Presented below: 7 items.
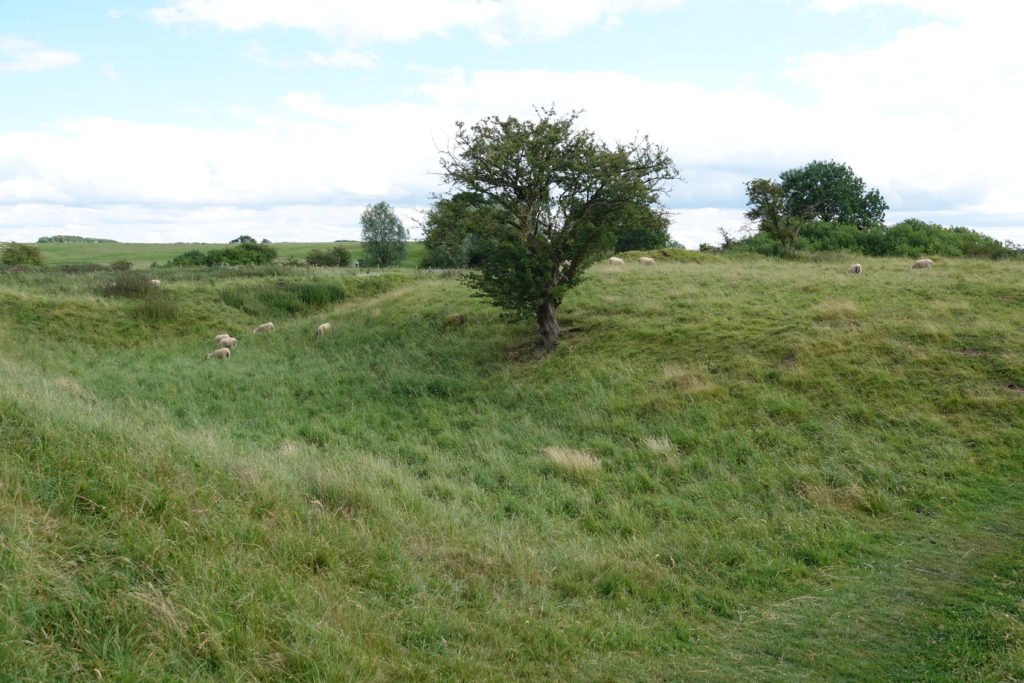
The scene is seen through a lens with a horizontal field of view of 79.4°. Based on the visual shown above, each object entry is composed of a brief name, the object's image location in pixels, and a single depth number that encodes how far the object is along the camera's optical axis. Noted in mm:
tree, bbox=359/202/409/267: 76312
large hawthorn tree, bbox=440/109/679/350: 19703
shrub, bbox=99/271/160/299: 30859
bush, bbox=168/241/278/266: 72875
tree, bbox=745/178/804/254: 41625
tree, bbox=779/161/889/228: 60312
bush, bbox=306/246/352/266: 80562
